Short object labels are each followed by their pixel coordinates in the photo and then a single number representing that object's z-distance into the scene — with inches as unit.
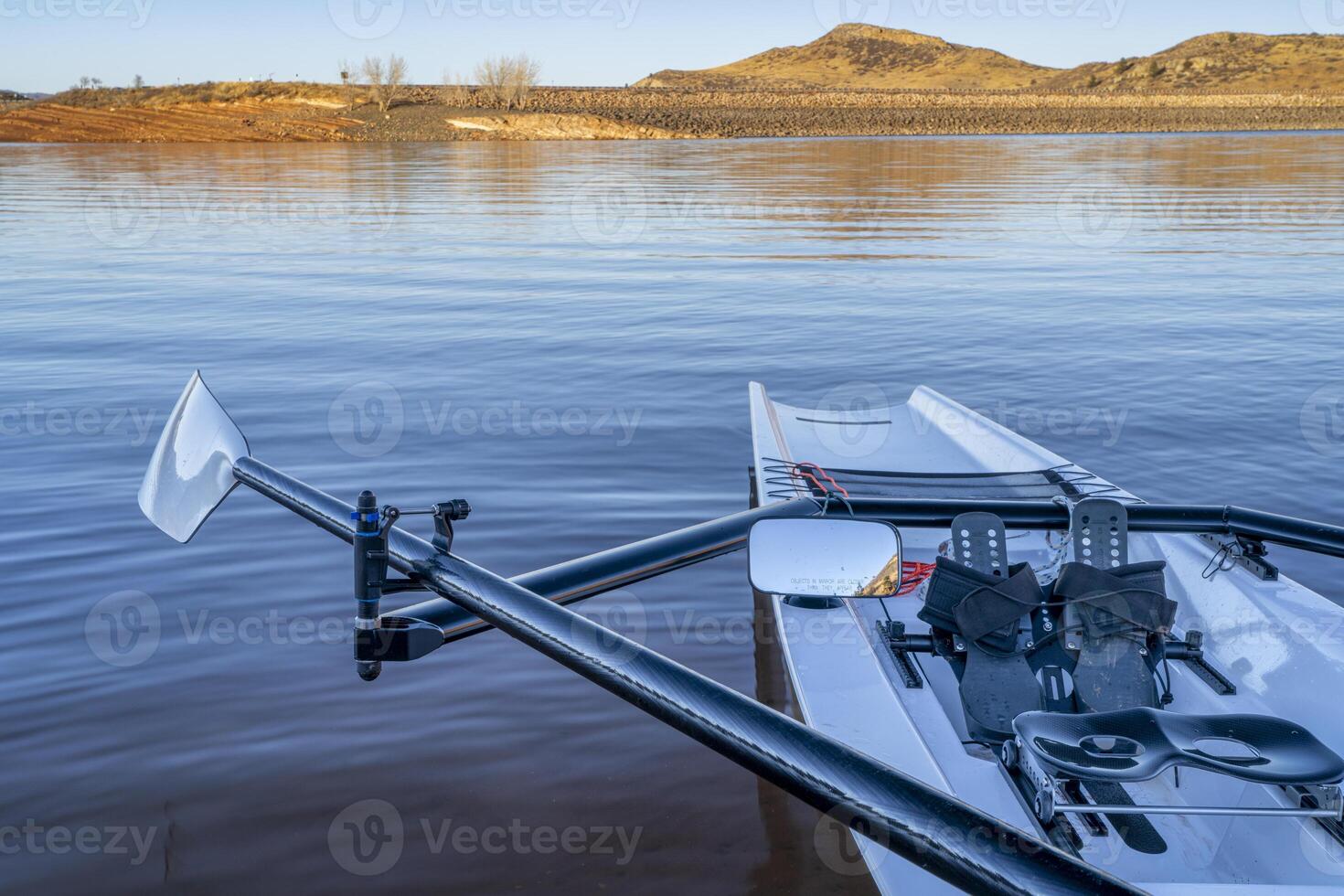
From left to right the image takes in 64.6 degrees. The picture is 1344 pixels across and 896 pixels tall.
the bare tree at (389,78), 3599.9
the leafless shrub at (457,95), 3531.0
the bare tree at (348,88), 3479.3
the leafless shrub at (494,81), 3784.5
